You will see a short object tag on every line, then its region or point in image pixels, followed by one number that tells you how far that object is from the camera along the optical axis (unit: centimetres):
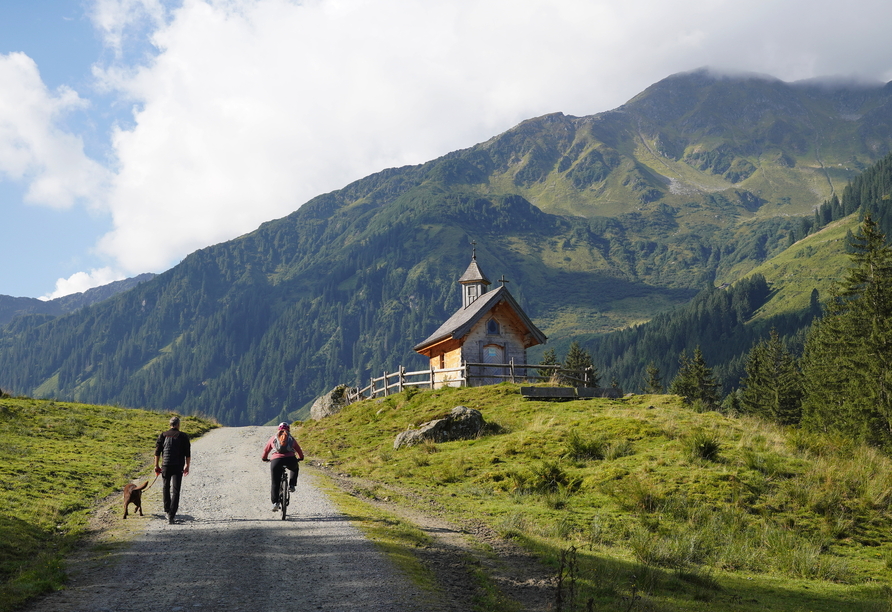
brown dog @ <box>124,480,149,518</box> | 1695
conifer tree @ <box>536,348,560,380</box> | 8706
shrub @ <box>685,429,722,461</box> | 2272
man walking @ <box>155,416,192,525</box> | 1638
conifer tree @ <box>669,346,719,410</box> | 9631
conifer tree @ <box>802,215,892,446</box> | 5047
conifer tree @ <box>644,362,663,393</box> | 9938
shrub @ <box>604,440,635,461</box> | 2405
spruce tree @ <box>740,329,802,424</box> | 8344
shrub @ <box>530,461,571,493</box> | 2158
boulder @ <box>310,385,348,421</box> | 5041
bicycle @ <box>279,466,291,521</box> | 1661
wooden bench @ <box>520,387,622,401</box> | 3447
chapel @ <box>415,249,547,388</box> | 4712
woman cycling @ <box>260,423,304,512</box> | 1717
